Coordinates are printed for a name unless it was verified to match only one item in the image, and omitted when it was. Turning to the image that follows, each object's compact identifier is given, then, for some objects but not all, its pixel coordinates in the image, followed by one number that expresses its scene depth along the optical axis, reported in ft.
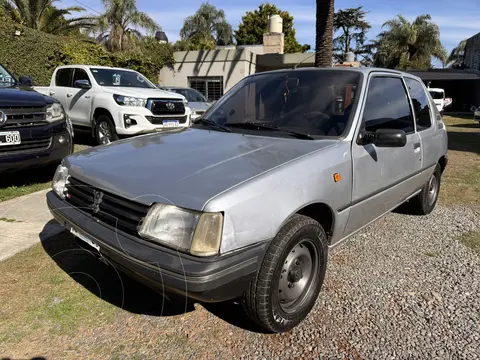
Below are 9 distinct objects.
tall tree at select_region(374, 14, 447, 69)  114.73
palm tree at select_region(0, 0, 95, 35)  56.80
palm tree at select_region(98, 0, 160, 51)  69.87
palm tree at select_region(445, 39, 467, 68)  144.70
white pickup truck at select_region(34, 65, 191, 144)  24.30
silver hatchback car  6.37
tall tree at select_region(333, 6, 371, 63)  144.97
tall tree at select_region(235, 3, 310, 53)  148.77
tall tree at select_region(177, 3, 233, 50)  102.47
